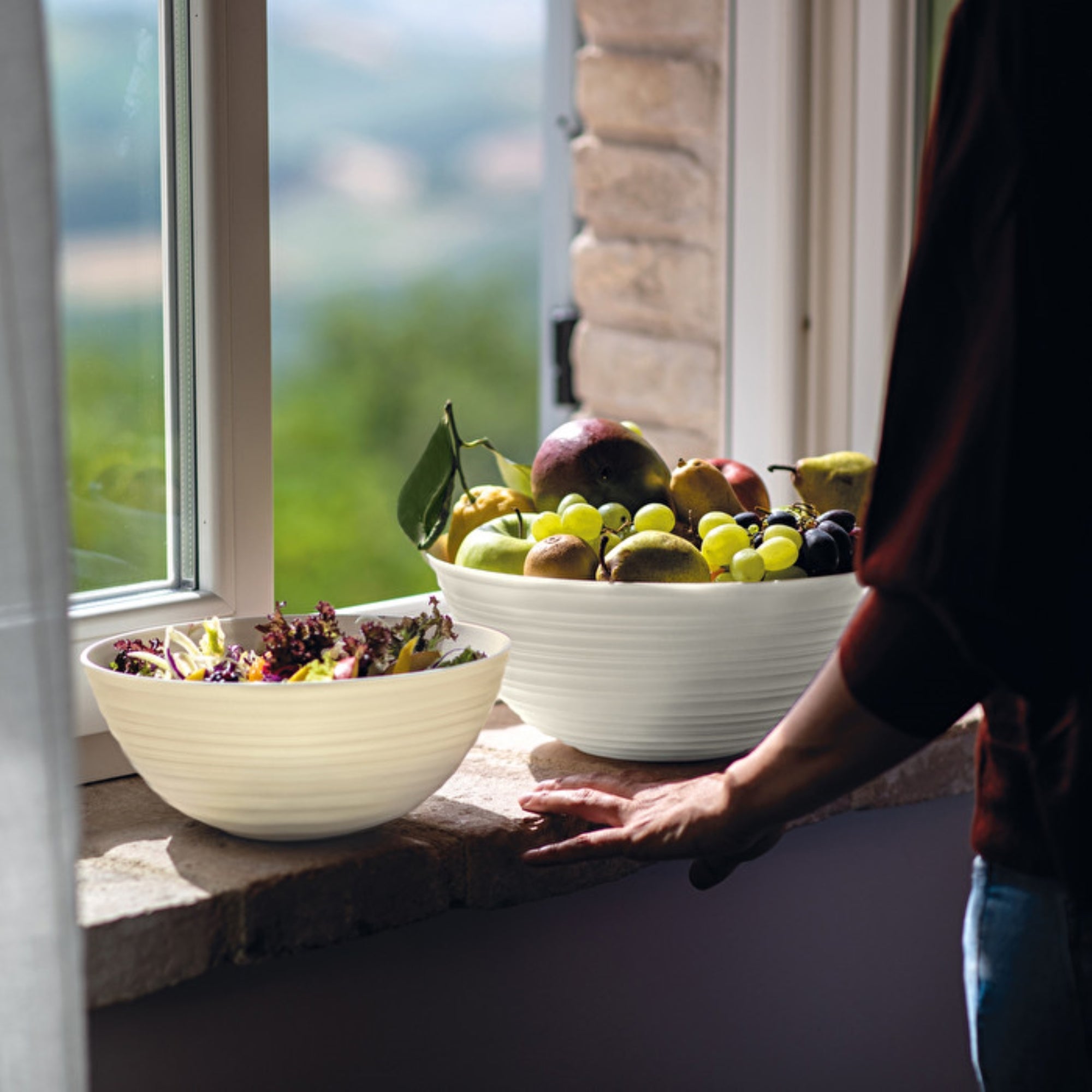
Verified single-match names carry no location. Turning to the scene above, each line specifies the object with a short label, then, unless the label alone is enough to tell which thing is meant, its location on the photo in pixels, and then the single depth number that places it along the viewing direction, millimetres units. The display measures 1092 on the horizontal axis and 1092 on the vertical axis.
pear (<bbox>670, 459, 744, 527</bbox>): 2230
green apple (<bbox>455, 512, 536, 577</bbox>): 2183
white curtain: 1819
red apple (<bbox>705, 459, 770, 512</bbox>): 2284
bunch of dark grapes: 2178
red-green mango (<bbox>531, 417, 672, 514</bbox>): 2224
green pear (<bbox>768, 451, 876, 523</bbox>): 2320
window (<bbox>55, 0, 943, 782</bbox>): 2167
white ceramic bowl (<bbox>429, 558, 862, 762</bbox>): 2129
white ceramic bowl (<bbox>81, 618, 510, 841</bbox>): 1990
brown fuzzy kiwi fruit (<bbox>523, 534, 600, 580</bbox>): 2145
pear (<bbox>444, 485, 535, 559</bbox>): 2242
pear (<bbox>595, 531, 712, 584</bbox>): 2132
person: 1800
